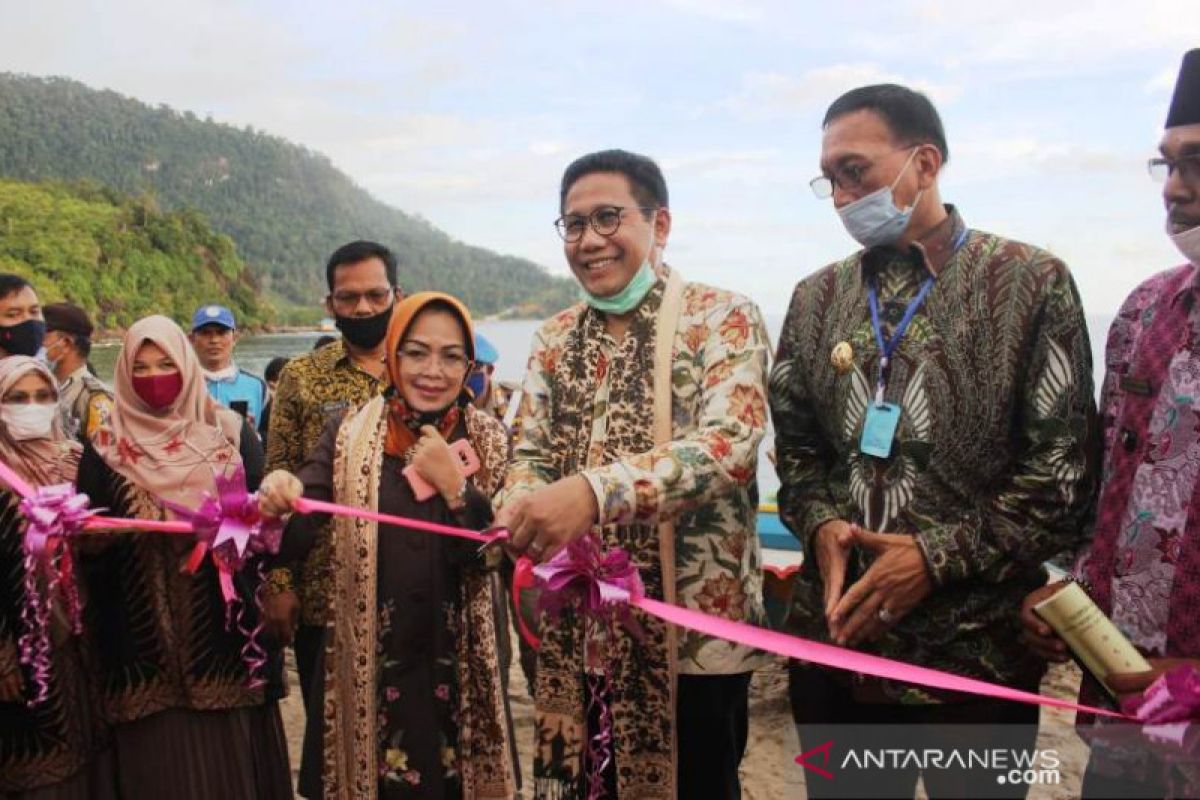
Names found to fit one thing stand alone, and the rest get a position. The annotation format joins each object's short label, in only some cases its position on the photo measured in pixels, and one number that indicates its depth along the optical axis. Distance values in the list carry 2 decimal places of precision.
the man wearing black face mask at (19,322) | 4.94
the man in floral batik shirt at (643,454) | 2.37
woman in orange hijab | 2.81
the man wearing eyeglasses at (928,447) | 2.05
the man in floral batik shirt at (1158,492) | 1.98
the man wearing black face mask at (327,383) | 3.46
